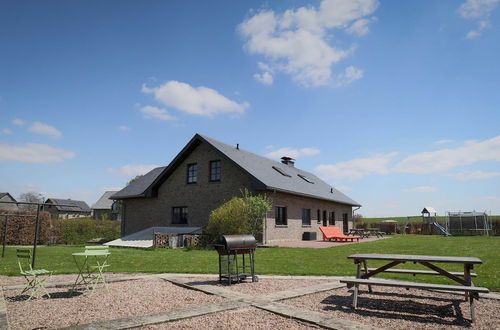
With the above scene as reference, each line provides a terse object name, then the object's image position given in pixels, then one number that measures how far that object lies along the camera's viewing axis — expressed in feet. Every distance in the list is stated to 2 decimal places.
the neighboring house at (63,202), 206.32
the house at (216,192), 68.28
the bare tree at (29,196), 261.03
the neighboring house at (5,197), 191.17
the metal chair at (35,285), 22.17
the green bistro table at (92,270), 23.79
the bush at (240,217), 57.88
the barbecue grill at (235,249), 25.87
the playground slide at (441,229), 109.86
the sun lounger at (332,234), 73.46
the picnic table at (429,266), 16.47
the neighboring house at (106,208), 174.70
